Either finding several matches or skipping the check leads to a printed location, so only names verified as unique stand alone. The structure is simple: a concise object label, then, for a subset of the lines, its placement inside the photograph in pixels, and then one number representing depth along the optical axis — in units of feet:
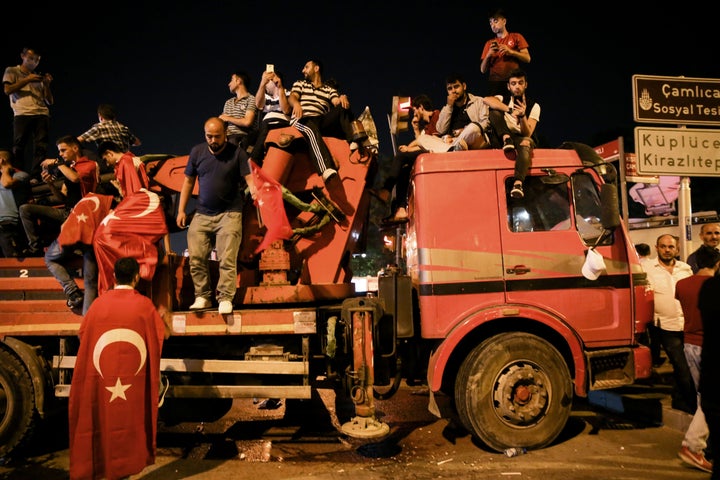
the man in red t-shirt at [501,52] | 20.15
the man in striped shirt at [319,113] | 16.35
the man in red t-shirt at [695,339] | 12.79
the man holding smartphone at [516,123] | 14.32
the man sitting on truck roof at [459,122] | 16.88
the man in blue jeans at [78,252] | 14.69
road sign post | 17.95
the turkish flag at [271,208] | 14.46
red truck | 13.96
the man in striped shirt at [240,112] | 18.65
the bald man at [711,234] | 16.76
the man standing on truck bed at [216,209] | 14.94
